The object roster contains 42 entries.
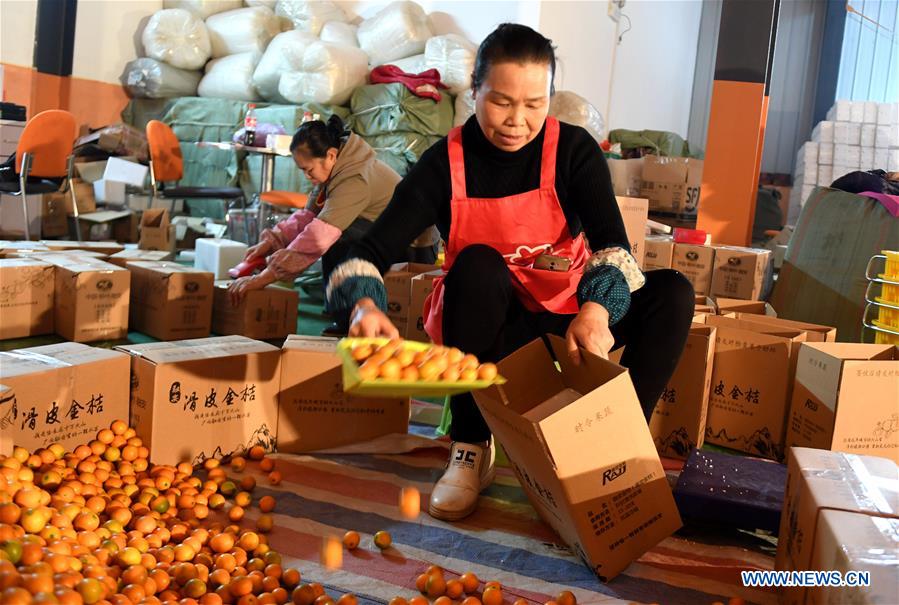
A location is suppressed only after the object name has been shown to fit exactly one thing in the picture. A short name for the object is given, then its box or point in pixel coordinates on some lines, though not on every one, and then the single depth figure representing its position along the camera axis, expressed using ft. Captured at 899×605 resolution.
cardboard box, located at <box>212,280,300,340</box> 10.55
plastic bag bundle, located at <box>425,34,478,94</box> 18.60
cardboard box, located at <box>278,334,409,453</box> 6.56
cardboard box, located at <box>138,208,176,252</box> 16.19
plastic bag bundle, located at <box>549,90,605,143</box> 12.79
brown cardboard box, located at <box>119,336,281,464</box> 5.93
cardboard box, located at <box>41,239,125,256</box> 12.07
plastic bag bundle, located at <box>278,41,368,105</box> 19.47
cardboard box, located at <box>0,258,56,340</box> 9.77
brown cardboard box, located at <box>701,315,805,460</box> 7.34
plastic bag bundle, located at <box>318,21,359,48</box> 21.59
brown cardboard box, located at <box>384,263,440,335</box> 9.69
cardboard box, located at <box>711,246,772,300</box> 10.10
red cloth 18.22
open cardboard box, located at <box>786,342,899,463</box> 6.27
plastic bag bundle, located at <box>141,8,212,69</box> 23.62
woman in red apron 5.13
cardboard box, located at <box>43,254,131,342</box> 9.84
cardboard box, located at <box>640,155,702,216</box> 12.01
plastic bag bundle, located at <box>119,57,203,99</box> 23.70
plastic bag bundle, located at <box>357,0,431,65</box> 20.12
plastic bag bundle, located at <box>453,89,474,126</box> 18.30
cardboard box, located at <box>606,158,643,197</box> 11.78
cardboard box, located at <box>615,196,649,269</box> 9.51
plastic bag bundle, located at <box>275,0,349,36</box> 22.77
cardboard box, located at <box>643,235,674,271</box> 10.40
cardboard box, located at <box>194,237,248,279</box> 13.52
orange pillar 13.84
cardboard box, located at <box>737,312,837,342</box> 7.73
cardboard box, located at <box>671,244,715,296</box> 10.39
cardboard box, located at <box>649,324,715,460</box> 7.20
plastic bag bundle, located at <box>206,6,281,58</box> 22.90
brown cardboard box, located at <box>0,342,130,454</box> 5.40
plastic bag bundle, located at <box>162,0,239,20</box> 24.40
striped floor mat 4.65
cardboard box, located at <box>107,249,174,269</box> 11.33
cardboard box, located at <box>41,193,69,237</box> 18.43
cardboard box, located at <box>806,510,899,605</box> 3.23
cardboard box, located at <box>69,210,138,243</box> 18.37
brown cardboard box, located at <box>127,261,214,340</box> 10.37
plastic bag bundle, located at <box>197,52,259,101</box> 22.39
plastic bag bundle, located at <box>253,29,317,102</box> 20.58
